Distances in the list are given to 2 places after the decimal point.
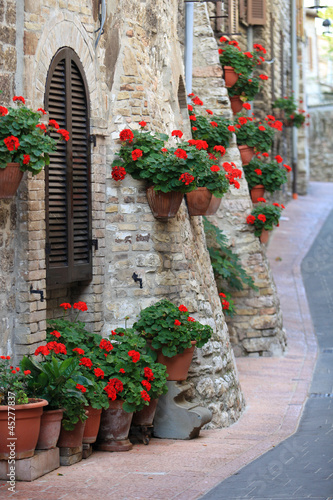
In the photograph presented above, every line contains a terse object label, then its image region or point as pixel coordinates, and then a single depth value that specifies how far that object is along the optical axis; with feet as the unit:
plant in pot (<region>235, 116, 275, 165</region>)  58.17
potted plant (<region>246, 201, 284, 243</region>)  55.82
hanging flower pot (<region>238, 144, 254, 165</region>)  58.06
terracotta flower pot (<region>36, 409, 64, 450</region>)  28.41
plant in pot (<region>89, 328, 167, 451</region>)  32.07
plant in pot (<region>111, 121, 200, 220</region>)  35.57
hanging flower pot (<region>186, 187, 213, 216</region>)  40.23
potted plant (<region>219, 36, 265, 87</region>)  58.72
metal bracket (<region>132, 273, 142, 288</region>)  36.74
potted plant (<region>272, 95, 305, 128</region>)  90.32
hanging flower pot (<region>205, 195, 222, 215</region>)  41.06
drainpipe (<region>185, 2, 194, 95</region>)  48.64
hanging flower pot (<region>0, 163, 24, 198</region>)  27.10
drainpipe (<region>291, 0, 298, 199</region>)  110.12
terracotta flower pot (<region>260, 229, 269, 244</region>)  56.70
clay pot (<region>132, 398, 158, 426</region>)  34.25
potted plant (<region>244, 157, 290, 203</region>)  59.48
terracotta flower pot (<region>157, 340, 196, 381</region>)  35.47
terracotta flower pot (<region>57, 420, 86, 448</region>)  29.97
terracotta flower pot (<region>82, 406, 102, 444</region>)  31.13
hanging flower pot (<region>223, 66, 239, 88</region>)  58.75
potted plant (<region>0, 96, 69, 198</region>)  26.91
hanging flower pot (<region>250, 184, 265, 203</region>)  59.61
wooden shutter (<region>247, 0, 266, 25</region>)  80.73
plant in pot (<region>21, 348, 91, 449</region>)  28.58
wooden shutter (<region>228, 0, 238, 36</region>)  69.24
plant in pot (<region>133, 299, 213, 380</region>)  34.83
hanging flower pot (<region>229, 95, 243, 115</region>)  59.87
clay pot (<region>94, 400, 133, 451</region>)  32.48
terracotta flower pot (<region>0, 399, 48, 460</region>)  26.81
